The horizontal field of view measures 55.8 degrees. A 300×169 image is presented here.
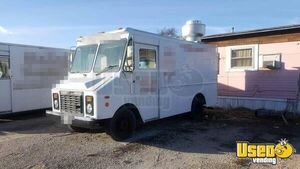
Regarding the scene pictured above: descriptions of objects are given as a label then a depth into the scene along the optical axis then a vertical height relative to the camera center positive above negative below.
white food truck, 6.33 -0.23
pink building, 11.05 +0.19
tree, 43.75 +6.58
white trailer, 10.05 -0.03
